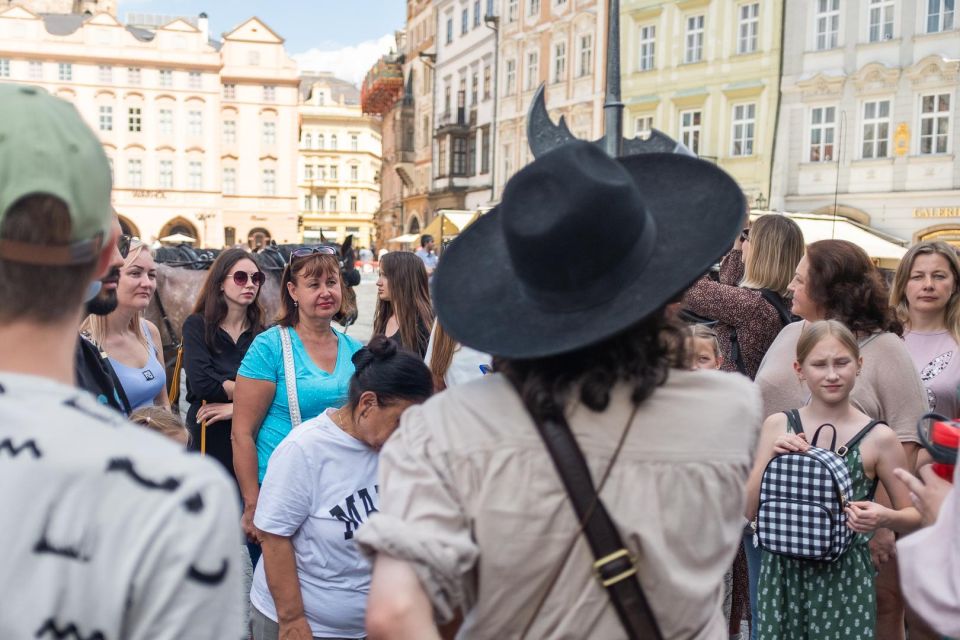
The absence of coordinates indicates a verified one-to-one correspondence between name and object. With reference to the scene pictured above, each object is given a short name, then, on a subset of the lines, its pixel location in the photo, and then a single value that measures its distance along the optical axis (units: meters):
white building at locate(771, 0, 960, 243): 22.39
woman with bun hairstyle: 2.78
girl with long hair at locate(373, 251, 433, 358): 5.25
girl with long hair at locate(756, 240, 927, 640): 3.65
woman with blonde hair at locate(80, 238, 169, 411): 4.22
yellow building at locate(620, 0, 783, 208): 26.36
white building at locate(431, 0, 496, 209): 40.59
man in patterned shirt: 1.16
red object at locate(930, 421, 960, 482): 1.79
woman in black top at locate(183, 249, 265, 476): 4.76
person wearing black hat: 1.50
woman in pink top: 4.30
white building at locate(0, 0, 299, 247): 61.84
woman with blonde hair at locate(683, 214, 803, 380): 4.45
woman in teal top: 3.83
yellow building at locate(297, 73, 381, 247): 97.19
